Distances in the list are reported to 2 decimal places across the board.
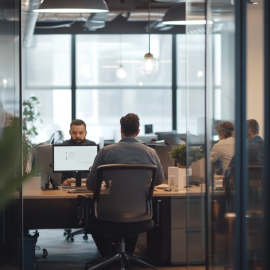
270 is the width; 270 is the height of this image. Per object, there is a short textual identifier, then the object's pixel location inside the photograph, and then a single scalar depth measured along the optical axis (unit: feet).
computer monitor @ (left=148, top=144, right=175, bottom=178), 25.31
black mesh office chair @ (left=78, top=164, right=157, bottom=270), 16.98
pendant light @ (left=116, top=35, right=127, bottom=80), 53.84
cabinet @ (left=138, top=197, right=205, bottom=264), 21.32
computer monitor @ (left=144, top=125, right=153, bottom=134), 52.45
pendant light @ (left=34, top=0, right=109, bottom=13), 24.31
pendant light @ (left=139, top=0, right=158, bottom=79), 31.18
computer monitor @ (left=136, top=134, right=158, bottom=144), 36.73
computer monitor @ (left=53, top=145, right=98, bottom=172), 22.13
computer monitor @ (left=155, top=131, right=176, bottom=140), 45.77
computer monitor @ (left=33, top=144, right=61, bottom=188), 23.18
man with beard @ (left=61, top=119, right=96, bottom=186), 26.87
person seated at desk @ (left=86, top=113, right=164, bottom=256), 18.73
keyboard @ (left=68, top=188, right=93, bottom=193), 21.13
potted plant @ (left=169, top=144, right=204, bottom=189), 21.89
